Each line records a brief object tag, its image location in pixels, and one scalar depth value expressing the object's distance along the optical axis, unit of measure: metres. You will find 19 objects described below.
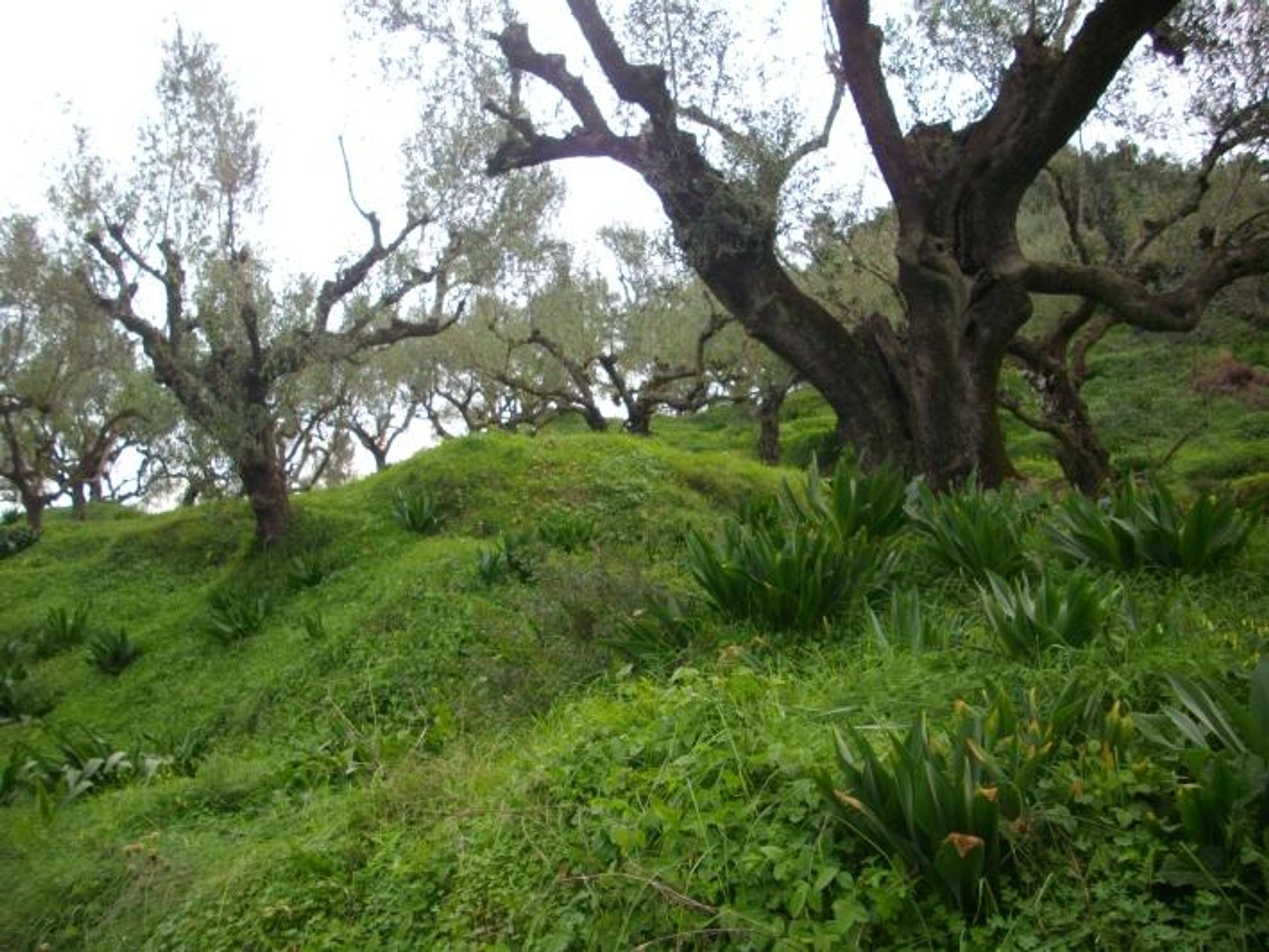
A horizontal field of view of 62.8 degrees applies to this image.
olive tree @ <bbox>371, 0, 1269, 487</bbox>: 8.00
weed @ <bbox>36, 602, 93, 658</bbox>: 12.54
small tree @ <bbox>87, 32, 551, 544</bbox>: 12.12
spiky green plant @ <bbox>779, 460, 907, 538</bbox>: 6.70
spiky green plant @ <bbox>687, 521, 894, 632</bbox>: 5.56
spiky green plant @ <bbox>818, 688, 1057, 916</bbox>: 3.01
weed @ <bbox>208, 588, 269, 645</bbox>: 11.03
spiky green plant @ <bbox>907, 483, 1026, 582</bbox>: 5.78
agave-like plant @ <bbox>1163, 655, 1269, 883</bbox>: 2.85
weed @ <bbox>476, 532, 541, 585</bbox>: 9.66
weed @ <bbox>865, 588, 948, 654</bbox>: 4.80
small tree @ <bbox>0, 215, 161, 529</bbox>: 14.34
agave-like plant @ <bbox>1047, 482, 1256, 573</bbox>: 5.25
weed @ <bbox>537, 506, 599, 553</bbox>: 10.04
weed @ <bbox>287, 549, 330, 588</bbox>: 11.92
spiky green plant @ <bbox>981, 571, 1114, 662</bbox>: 4.36
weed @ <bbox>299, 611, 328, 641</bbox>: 9.75
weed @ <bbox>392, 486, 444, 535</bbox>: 12.49
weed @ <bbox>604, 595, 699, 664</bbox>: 5.88
